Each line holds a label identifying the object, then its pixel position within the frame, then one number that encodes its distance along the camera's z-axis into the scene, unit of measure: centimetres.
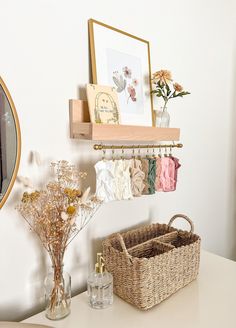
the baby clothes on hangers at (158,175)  128
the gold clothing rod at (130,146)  106
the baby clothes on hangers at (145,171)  121
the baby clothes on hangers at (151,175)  122
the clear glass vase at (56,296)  93
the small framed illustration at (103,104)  103
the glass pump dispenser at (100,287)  100
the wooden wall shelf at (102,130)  97
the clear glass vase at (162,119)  132
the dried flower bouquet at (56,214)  90
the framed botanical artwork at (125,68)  110
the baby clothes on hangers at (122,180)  111
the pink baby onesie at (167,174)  130
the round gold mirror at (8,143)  87
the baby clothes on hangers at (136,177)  117
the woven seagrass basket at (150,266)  96
